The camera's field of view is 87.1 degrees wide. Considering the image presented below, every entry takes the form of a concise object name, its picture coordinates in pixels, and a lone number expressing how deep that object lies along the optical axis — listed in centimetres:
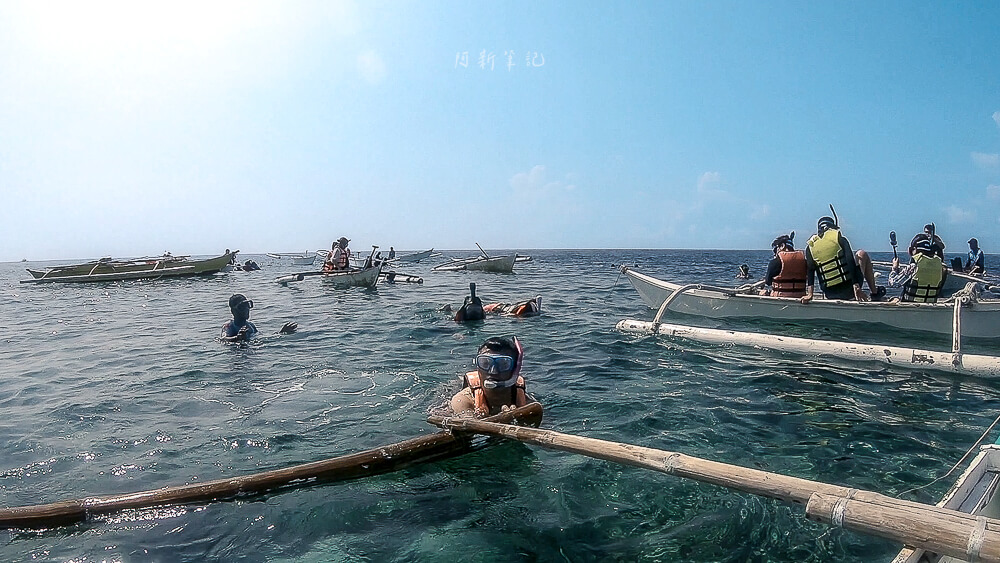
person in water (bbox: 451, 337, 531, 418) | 574
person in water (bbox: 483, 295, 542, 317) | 1662
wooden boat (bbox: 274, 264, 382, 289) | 2683
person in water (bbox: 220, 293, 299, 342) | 1315
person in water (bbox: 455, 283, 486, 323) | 1536
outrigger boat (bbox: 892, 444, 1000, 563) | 347
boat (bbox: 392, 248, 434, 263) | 6486
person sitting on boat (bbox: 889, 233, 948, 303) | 1161
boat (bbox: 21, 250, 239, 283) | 3659
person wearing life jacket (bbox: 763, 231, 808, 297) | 1220
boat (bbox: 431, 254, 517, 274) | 4141
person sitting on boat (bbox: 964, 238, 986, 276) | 1909
